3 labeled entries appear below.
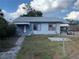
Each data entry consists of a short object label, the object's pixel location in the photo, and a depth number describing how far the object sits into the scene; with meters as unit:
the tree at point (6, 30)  6.95
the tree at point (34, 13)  17.65
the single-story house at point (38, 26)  10.93
